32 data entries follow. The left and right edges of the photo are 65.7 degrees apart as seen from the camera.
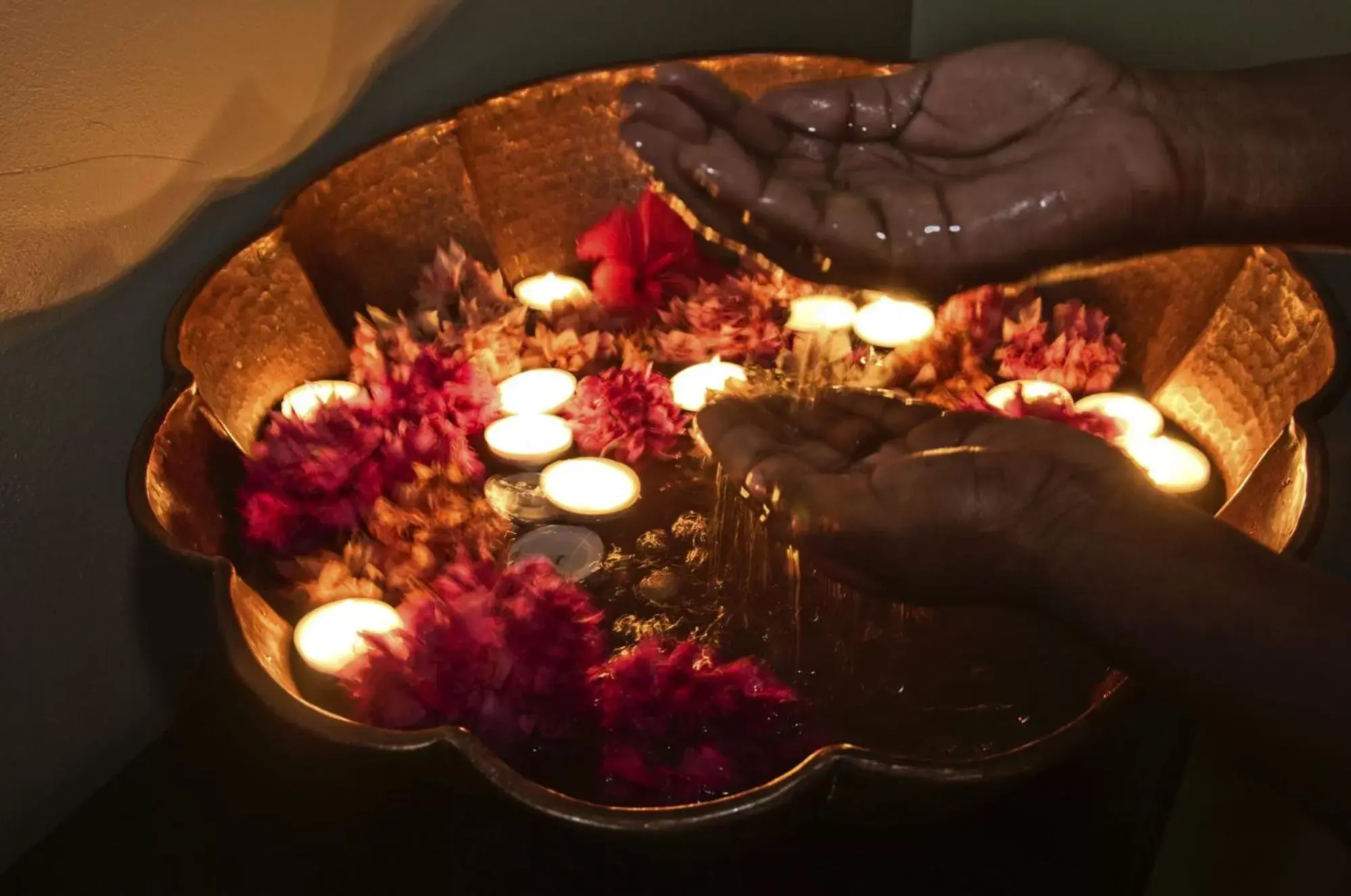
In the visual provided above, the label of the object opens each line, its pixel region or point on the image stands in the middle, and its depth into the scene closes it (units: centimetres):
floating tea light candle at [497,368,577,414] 132
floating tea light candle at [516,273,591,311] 146
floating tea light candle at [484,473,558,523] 117
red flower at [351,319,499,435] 122
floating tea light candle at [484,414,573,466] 123
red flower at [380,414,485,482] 115
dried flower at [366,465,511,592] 108
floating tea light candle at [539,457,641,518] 117
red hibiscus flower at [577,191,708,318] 144
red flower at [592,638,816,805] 90
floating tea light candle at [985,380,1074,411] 128
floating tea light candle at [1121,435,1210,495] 119
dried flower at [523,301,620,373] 137
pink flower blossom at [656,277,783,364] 138
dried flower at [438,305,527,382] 133
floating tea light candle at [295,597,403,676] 97
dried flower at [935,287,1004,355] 139
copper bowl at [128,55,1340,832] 71
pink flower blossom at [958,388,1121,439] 121
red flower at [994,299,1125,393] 134
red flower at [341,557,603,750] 88
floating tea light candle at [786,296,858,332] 145
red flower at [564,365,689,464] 125
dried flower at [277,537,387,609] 105
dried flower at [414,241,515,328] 135
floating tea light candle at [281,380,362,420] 119
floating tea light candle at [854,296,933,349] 144
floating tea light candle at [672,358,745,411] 132
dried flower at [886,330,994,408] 135
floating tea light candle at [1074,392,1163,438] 126
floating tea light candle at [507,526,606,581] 110
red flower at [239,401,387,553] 106
